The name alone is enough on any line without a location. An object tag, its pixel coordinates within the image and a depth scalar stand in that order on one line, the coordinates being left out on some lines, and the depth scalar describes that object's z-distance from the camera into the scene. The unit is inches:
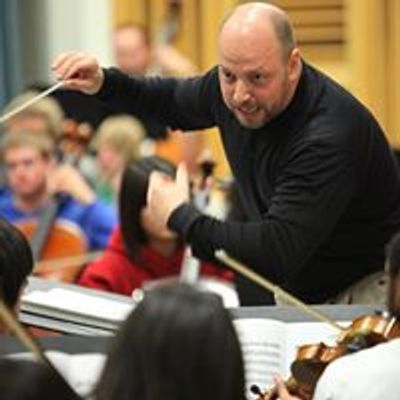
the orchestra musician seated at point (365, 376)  153.5
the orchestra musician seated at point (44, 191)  338.5
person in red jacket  270.5
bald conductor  195.1
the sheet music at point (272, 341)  181.6
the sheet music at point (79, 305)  193.7
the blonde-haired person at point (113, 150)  376.7
